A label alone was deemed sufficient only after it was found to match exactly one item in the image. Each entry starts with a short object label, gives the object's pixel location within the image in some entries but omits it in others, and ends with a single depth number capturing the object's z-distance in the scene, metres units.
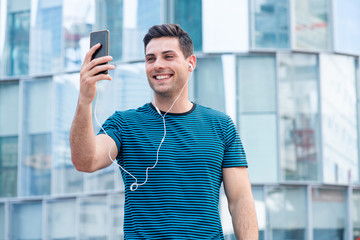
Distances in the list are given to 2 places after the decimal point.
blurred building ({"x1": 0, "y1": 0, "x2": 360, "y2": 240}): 13.27
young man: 3.12
